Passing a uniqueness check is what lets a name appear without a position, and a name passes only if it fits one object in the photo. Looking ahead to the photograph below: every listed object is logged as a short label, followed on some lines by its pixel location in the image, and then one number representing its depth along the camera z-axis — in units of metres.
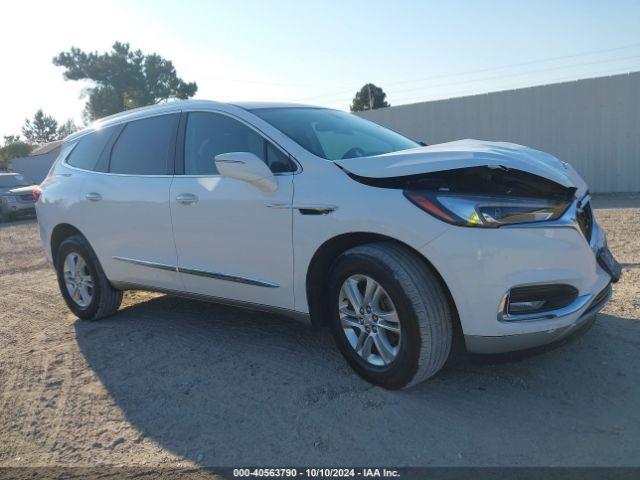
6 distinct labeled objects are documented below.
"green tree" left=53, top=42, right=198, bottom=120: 49.19
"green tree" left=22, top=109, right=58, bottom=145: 88.00
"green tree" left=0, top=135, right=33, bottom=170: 57.94
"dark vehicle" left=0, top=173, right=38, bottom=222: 18.36
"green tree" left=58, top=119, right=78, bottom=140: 85.78
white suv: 2.82
